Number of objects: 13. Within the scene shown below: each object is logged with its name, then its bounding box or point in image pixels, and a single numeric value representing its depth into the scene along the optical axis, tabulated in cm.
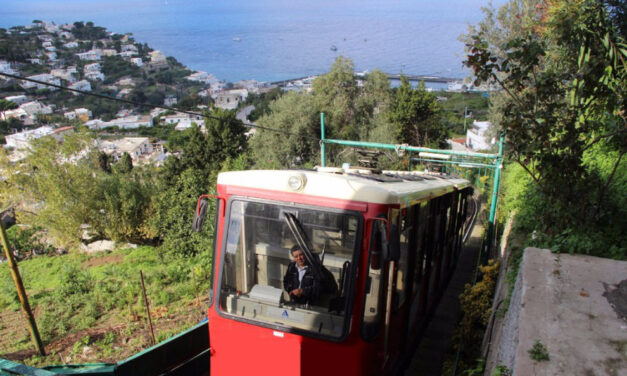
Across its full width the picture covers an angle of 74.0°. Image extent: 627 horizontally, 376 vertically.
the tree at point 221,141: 3500
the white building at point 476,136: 4688
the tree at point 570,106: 513
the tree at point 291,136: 3117
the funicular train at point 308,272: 436
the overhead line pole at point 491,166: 1055
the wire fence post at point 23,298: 951
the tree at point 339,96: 3525
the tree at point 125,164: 3838
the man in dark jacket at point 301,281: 452
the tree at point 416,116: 3588
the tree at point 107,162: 4899
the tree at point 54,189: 2533
